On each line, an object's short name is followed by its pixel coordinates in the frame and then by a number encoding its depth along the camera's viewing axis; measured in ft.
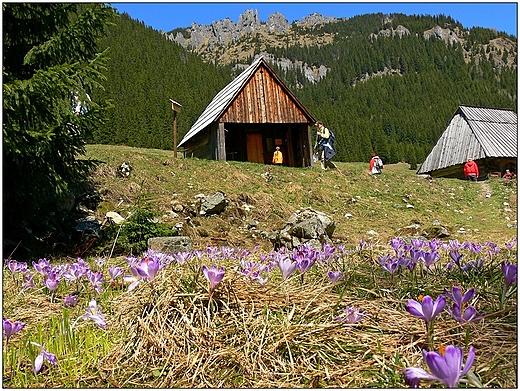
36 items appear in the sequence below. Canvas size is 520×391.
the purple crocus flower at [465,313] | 4.75
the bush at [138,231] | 23.18
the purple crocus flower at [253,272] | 7.04
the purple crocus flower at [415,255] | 7.77
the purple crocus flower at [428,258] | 7.60
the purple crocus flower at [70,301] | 7.54
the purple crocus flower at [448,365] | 3.04
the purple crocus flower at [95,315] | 5.89
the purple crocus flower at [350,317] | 5.68
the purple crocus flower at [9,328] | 5.46
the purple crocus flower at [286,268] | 6.75
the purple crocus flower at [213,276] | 5.70
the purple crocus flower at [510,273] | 5.58
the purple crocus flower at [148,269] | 6.09
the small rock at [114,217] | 29.53
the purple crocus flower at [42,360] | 5.07
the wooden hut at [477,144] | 84.53
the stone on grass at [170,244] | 19.42
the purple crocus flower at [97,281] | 8.10
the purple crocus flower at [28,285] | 9.10
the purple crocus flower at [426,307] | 4.35
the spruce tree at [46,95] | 19.42
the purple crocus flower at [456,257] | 8.58
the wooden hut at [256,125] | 65.41
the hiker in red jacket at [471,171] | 71.26
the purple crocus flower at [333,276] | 6.91
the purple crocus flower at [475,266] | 8.55
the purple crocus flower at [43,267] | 8.75
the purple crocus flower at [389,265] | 7.27
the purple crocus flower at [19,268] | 9.62
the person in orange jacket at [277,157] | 67.15
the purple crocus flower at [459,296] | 4.78
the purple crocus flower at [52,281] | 7.73
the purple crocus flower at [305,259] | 6.97
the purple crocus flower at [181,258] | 7.87
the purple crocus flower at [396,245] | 10.14
